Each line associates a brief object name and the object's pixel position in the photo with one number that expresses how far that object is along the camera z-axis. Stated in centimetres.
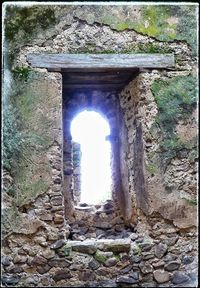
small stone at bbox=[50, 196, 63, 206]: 425
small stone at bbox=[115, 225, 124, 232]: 503
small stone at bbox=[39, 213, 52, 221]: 423
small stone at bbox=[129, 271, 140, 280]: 423
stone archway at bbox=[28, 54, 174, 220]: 448
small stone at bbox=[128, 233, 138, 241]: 441
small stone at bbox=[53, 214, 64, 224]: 424
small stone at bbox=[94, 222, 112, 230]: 518
